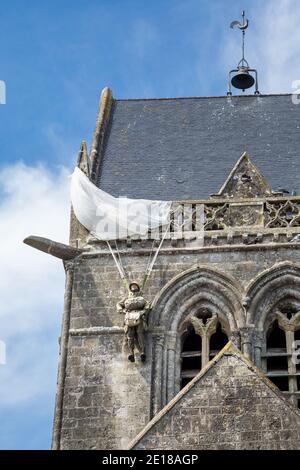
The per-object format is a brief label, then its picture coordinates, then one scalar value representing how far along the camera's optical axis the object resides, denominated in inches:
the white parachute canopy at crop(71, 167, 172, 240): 975.6
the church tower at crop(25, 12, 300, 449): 905.5
